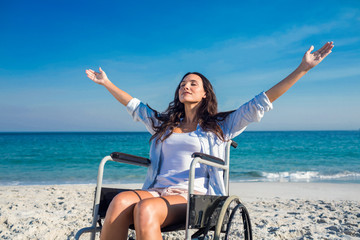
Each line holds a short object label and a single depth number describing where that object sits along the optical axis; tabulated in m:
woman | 1.74
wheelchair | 1.63
